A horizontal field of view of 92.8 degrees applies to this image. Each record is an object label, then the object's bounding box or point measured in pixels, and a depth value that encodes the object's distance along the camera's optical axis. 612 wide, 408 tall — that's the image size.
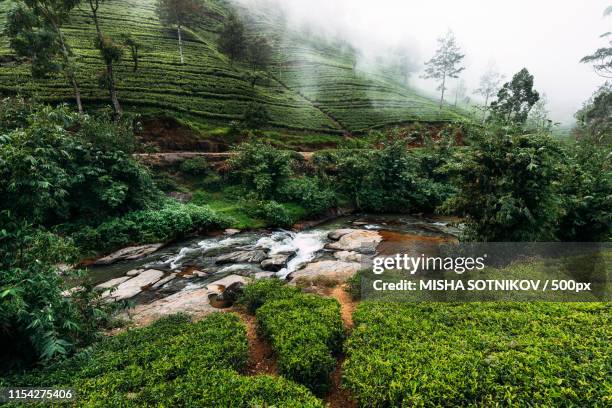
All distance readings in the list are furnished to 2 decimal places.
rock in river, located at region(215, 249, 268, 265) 14.01
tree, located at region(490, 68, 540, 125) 52.41
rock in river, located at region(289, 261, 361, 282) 10.79
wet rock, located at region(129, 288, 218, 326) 8.41
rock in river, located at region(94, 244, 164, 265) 13.86
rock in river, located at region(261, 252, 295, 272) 13.05
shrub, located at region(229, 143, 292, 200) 23.03
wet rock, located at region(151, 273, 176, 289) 11.32
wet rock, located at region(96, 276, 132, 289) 11.39
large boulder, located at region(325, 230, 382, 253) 14.85
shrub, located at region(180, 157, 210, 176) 24.16
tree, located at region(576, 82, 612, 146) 41.22
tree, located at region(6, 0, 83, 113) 25.45
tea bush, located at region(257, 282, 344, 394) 5.42
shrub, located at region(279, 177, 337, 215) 22.72
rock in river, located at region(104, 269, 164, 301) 10.43
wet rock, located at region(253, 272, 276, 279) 11.98
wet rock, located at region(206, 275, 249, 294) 10.48
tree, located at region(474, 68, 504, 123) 88.34
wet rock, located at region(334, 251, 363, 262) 12.95
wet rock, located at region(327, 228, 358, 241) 17.23
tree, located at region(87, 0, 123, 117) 29.52
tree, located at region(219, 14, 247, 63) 51.12
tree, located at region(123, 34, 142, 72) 39.51
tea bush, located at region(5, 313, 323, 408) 4.62
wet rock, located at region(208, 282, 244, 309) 9.23
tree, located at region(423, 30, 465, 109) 72.88
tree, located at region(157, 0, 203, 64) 50.25
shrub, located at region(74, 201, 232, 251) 14.84
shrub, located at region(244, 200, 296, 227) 20.47
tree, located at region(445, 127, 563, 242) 9.68
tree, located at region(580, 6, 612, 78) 42.94
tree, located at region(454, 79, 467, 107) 116.40
